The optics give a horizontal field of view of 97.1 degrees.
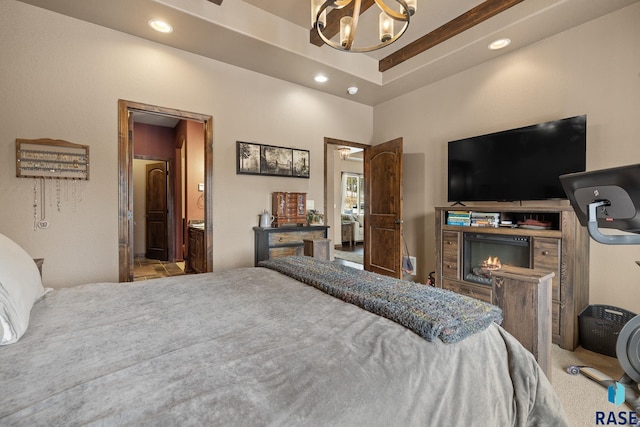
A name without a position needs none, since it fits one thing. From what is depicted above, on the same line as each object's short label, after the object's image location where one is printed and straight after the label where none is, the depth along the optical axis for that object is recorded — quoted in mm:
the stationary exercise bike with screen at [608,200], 1124
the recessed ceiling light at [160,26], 2623
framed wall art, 3543
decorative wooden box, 3729
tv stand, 2383
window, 8906
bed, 654
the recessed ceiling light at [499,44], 2930
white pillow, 926
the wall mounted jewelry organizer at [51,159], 2426
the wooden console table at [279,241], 3471
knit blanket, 1026
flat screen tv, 2605
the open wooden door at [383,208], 3953
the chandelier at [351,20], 1771
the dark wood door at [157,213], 5766
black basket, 2273
